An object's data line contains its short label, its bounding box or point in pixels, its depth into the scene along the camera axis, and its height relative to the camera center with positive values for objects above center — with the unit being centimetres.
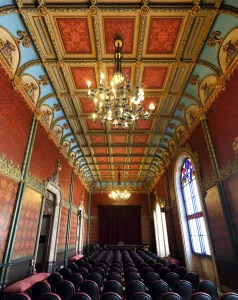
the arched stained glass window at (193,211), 804 +102
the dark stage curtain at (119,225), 1936 +114
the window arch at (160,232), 1430 +28
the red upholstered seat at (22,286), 464 -112
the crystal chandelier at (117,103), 466 +313
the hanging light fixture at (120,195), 1429 +293
